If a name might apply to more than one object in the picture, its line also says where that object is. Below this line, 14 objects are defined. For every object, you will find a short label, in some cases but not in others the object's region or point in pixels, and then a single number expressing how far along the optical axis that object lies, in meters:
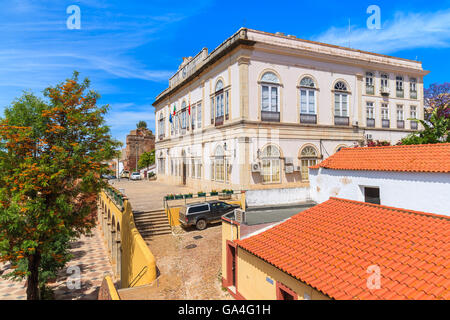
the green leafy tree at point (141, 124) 87.32
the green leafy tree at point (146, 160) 69.94
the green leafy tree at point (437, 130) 18.84
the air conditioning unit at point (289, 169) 23.36
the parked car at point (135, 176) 54.72
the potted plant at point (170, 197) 20.13
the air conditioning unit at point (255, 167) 21.77
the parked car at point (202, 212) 17.86
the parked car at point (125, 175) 62.17
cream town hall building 22.20
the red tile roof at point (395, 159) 9.41
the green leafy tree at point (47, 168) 10.51
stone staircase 17.42
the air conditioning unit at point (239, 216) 10.72
